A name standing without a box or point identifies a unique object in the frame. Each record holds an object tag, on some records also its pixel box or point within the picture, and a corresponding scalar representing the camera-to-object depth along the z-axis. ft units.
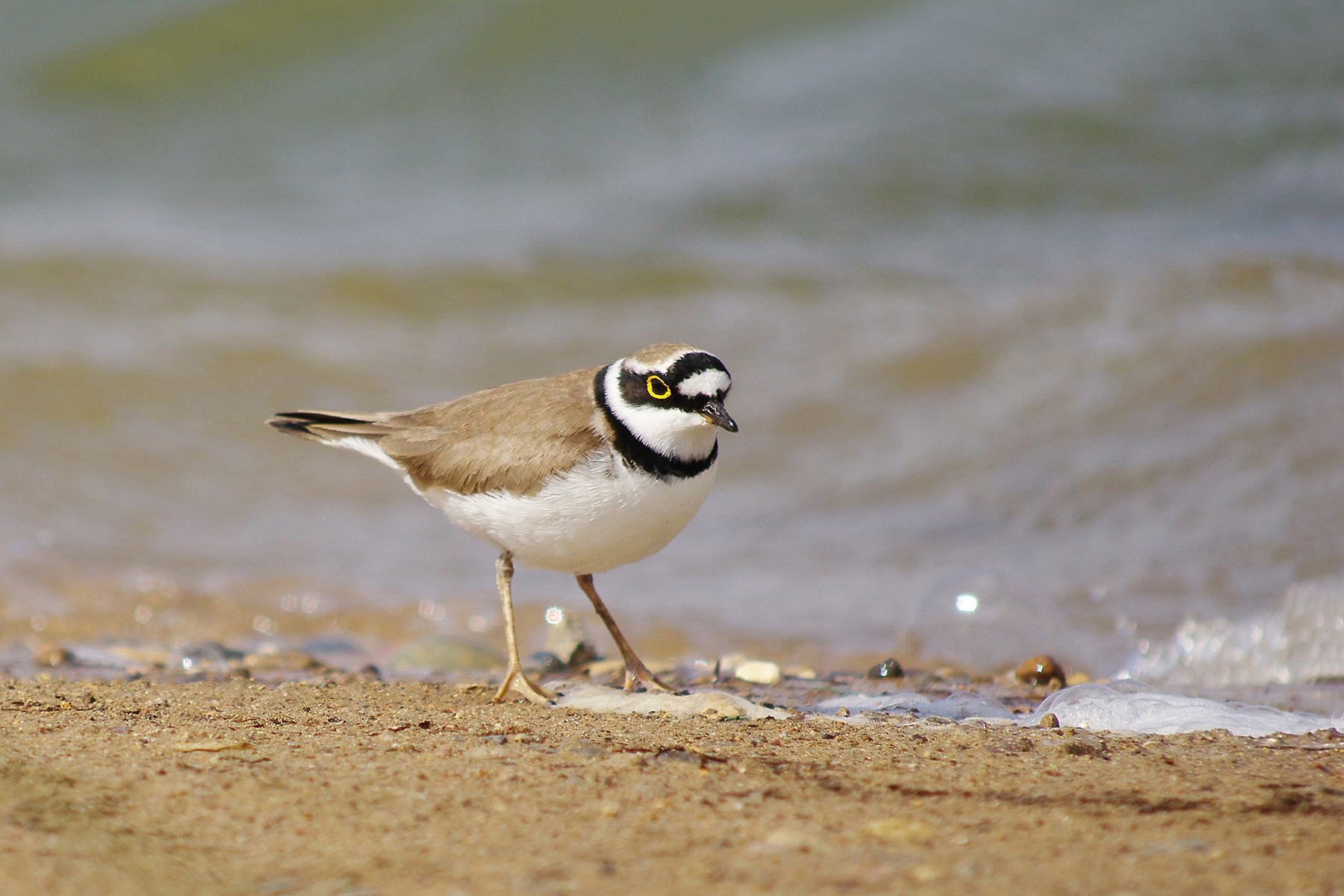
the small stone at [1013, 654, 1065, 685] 32.63
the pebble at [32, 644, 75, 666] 34.37
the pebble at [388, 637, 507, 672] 36.70
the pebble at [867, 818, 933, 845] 17.31
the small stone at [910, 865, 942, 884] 15.88
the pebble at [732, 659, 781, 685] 32.71
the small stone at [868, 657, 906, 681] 32.99
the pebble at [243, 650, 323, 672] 34.60
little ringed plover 27.84
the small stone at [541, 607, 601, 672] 35.19
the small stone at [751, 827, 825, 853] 16.90
